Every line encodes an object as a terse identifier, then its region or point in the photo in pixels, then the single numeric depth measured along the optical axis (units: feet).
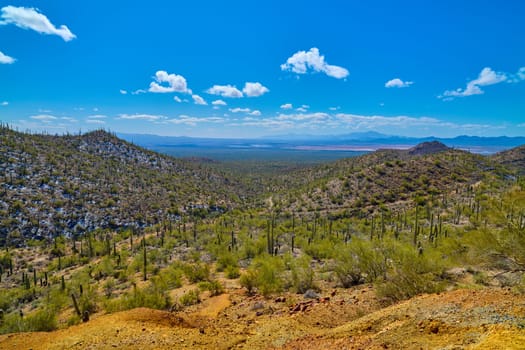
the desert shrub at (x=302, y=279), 52.13
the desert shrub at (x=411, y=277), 37.99
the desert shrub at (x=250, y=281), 55.21
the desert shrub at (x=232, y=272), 70.44
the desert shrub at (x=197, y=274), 69.31
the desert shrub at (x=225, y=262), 79.41
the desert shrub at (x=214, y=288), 56.11
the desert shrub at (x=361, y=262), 49.83
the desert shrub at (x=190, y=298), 51.98
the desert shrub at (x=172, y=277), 67.31
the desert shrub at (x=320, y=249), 83.93
